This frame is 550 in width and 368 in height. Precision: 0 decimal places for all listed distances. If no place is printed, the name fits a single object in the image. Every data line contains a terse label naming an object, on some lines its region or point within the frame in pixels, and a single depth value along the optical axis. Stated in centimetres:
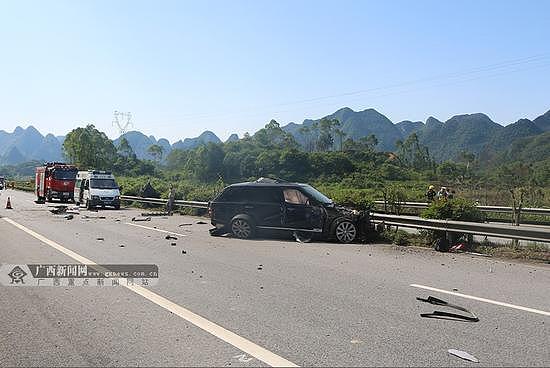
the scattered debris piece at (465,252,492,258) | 1148
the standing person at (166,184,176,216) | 2545
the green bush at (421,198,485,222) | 1304
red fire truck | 3719
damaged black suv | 1386
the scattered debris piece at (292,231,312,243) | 1400
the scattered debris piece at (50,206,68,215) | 2491
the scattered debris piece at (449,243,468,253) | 1221
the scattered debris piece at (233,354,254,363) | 468
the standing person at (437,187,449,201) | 1820
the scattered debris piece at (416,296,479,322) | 609
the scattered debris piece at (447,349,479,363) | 467
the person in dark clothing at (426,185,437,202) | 1989
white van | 2928
